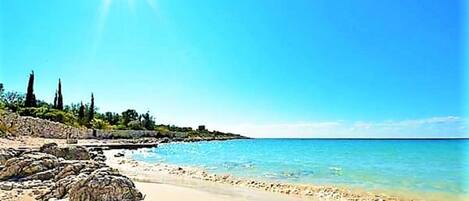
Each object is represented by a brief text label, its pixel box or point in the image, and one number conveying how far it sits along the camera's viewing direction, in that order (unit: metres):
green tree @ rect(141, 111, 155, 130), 72.50
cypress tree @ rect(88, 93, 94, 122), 55.84
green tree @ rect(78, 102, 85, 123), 54.29
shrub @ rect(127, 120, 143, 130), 66.01
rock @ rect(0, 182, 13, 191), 7.69
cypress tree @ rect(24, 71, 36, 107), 41.94
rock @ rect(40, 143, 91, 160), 12.45
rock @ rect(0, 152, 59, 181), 8.98
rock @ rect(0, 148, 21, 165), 10.39
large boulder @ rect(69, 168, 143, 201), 6.41
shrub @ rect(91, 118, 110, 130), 54.54
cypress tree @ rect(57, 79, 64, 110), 50.75
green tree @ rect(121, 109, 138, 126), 70.47
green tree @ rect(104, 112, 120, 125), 67.52
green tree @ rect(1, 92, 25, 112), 50.84
